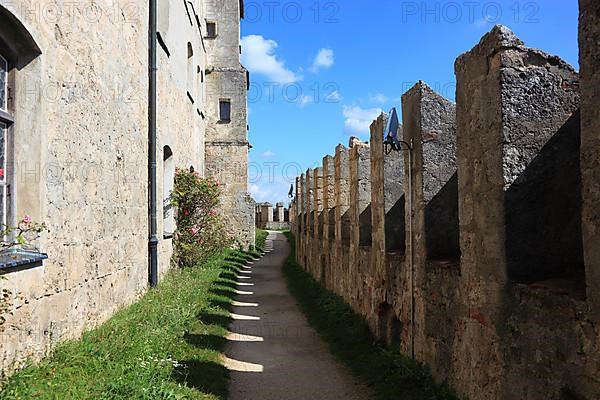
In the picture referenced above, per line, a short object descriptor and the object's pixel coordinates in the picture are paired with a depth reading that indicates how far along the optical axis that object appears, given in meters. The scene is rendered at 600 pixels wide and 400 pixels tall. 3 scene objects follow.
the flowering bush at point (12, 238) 4.25
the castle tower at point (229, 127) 23.53
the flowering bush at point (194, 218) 13.50
